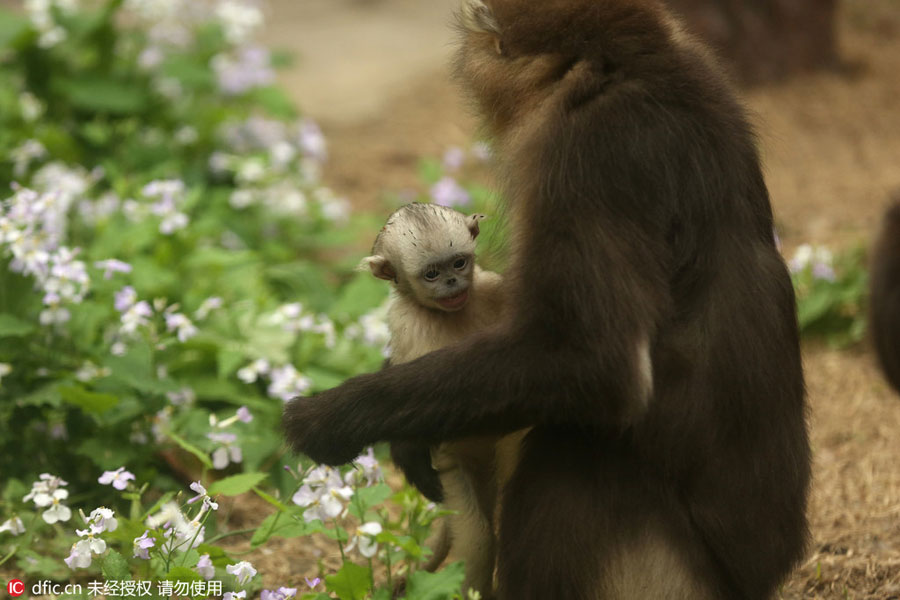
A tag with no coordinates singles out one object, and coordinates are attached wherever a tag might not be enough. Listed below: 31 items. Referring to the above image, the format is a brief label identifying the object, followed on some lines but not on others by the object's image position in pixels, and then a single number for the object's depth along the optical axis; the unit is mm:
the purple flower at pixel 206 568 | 6086
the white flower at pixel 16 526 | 6766
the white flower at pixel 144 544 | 5855
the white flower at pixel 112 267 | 8219
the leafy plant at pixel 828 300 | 11656
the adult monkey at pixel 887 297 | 10266
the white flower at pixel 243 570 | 5926
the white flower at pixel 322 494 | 6113
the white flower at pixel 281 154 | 13094
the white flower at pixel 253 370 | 8664
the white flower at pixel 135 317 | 8109
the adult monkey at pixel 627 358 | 5391
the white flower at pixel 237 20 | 14148
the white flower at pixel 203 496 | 5864
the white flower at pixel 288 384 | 8344
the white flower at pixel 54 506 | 6586
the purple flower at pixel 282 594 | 5992
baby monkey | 6477
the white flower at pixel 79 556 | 5918
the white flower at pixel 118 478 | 6293
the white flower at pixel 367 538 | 5805
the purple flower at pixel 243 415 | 6959
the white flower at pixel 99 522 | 5891
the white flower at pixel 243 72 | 13937
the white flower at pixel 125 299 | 8227
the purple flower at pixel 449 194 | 12383
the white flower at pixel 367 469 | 6621
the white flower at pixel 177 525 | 5977
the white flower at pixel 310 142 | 13719
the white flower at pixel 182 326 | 8133
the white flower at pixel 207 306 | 8994
